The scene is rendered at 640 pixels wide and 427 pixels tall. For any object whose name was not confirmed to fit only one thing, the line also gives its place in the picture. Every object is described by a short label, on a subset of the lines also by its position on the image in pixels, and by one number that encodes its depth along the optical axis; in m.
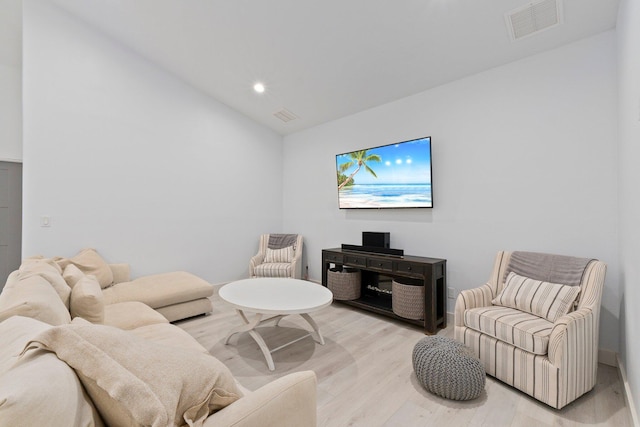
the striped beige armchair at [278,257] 4.30
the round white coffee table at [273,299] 2.25
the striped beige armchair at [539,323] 1.79
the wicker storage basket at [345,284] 3.69
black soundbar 3.38
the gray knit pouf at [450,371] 1.85
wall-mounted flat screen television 3.38
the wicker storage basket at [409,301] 3.00
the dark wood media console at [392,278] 2.93
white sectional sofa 0.64
